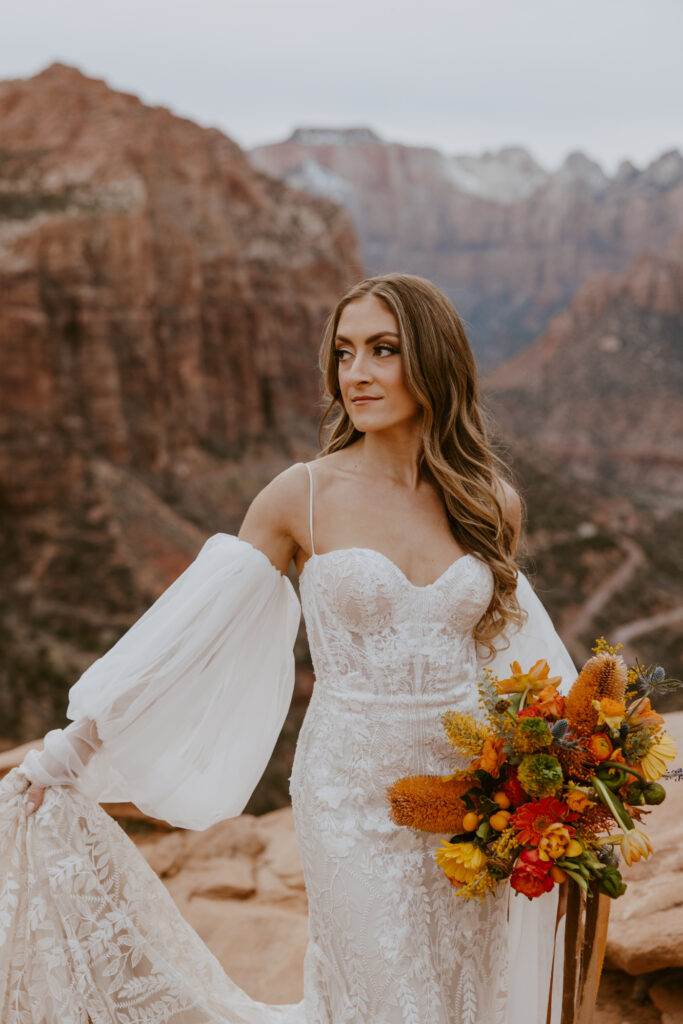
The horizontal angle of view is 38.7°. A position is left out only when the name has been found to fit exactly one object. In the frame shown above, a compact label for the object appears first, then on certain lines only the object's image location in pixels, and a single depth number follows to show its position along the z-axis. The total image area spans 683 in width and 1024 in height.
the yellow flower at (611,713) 2.46
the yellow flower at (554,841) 2.37
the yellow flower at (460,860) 2.49
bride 2.91
